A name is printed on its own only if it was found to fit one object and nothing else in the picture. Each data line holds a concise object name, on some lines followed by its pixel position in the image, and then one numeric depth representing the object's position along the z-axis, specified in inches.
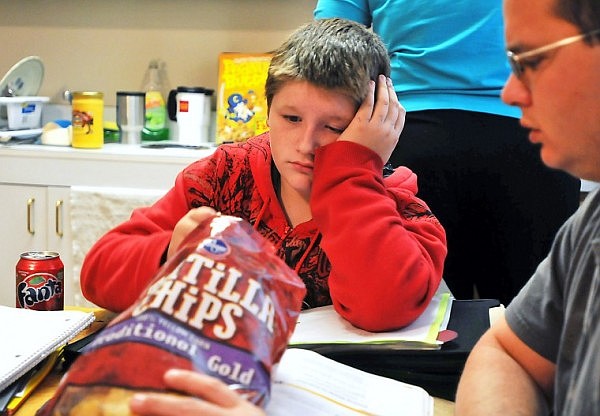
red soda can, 49.2
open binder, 39.8
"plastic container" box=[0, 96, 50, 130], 117.4
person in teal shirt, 65.8
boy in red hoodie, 48.7
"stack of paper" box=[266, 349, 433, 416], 33.0
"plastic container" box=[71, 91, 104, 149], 114.3
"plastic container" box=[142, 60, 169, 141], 123.3
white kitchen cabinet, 111.4
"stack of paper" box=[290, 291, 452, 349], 41.9
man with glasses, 28.7
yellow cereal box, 117.4
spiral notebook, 37.6
